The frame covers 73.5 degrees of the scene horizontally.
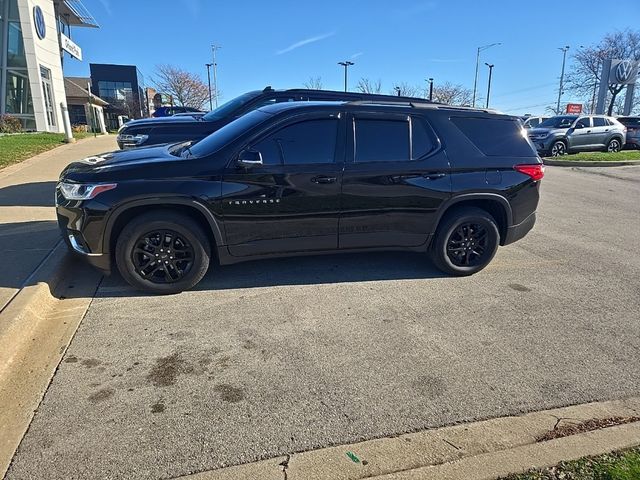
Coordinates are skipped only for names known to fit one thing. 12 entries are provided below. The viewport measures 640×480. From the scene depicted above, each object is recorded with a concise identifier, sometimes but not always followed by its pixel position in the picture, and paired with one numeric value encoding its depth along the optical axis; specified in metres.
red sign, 44.91
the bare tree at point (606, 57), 44.12
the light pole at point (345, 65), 48.59
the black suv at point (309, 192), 3.93
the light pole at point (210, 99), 56.66
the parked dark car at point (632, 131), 21.48
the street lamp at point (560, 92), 52.38
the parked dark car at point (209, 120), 7.15
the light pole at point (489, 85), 48.59
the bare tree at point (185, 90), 57.34
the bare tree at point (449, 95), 60.56
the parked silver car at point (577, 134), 18.02
